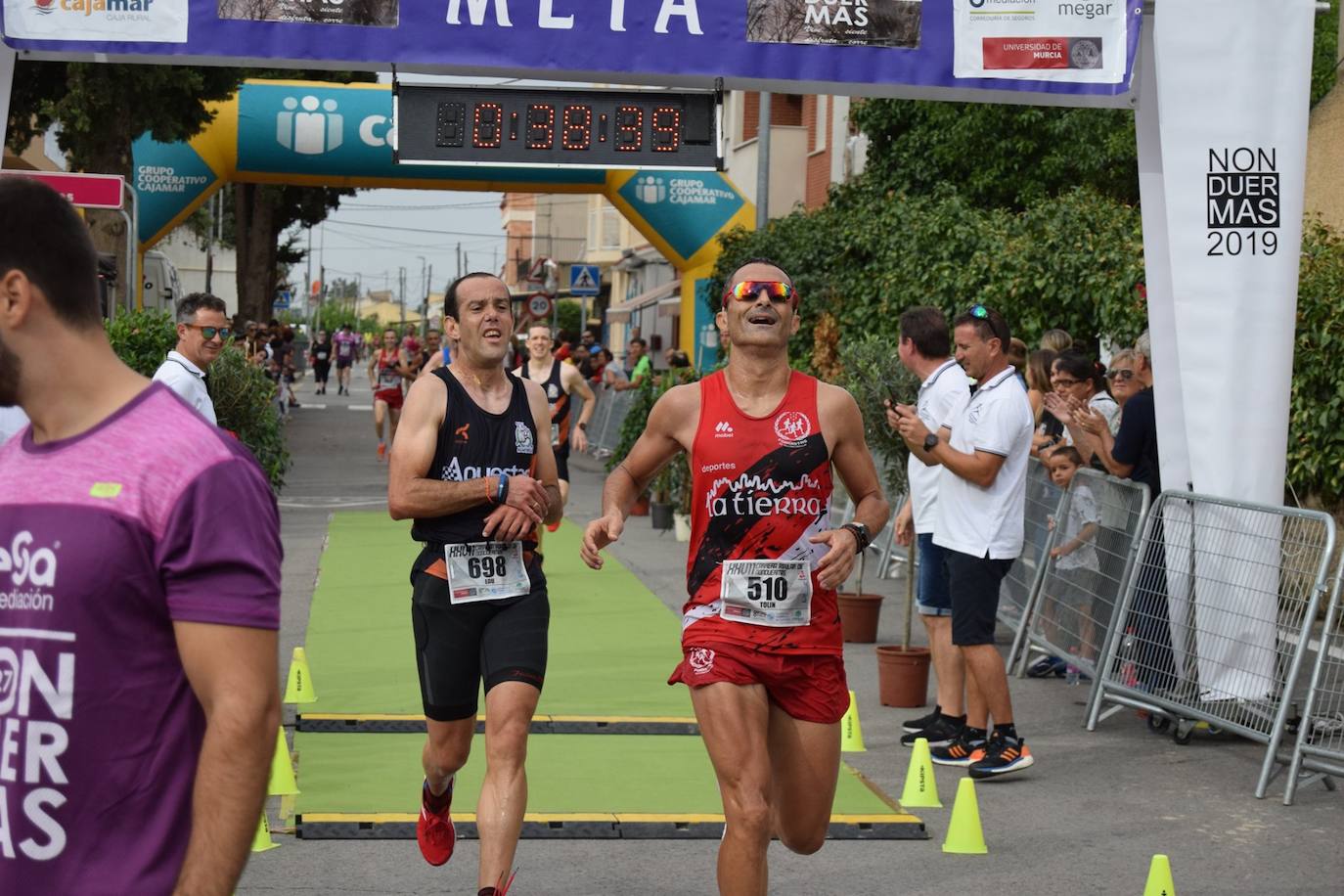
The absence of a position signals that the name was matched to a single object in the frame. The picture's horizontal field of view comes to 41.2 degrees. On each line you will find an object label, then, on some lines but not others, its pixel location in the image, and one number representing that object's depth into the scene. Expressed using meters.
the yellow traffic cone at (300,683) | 9.05
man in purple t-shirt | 2.39
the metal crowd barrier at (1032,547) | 10.54
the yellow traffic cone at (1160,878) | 5.62
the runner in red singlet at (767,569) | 5.13
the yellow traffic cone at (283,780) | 7.16
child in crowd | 9.61
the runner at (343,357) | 57.96
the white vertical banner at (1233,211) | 8.63
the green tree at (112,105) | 18.73
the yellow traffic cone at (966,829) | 6.70
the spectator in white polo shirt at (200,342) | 8.07
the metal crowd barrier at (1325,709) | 7.38
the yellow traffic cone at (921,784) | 7.39
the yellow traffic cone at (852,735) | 8.46
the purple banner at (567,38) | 8.65
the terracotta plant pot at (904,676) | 9.53
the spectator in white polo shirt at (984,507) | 7.93
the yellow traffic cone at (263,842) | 6.48
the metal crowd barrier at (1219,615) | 7.87
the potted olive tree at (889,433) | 9.56
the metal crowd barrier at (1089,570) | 9.25
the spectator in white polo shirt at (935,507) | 8.48
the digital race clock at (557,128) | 9.67
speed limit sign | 34.81
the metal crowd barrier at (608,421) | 27.06
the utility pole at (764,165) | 26.30
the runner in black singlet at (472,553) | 5.73
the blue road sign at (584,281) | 36.97
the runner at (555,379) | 13.59
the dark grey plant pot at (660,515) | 17.84
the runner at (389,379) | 24.56
